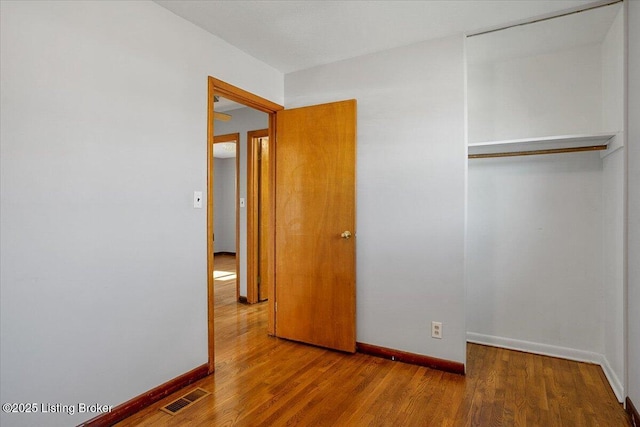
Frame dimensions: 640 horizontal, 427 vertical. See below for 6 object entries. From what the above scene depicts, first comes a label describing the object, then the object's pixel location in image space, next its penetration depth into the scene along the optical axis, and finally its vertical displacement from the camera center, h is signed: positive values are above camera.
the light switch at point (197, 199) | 2.47 +0.09
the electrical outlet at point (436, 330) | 2.67 -0.86
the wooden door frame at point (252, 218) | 4.46 -0.07
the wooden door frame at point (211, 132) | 2.57 +0.57
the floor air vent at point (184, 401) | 2.10 -1.13
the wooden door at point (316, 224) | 2.95 -0.10
